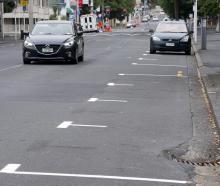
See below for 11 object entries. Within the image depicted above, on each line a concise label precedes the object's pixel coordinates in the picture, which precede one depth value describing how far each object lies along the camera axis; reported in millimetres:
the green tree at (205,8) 56494
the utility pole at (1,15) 65450
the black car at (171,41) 30453
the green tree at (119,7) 138250
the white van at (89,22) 91350
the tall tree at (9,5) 66562
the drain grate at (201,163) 7629
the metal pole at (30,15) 58669
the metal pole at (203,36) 31481
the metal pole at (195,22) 41331
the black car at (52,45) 22516
